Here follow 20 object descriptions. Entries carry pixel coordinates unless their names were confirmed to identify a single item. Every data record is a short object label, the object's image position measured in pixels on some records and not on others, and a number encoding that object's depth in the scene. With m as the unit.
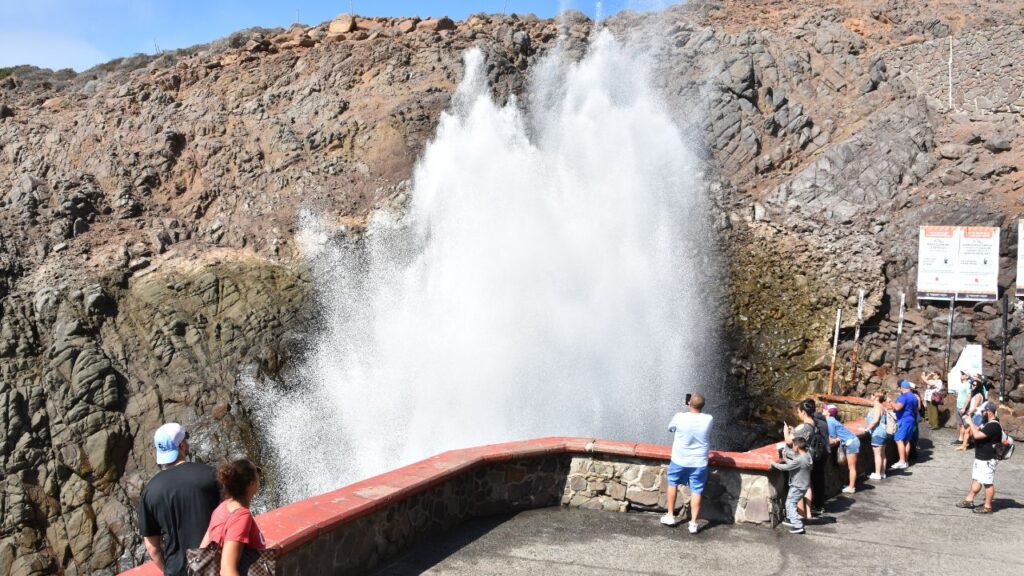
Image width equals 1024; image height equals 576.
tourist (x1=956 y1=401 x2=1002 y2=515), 8.76
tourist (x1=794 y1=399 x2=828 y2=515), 8.16
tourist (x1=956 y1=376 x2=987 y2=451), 12.35
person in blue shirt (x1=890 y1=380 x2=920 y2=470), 11.53
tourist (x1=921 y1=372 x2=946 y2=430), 14.41
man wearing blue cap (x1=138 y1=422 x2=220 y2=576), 4.27
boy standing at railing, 7.70
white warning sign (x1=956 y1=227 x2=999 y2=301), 18.83
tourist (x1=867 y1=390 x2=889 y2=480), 10.60
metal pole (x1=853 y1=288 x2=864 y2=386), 18.86
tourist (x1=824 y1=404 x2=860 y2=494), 9.54
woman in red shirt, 3.89
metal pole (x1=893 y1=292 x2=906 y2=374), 18.78
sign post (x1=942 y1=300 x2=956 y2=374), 18.14
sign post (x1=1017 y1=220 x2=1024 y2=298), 18.39
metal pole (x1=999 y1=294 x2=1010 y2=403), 16.91
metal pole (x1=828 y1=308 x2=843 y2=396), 18.27
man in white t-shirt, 7.43
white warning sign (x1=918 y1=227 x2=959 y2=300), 19.31
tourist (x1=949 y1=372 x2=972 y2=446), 13.16
